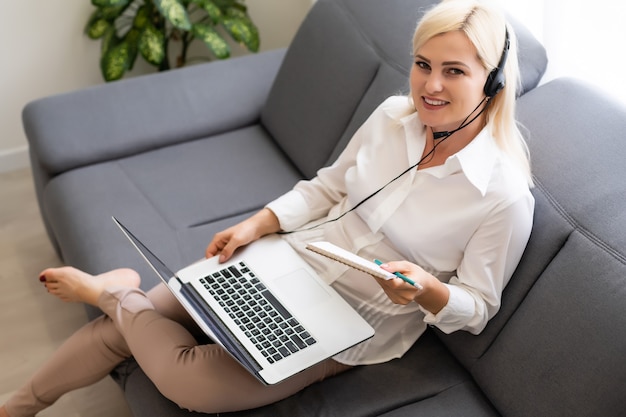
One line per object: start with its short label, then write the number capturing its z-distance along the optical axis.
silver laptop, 1.59
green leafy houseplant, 2.91
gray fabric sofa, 1.53
